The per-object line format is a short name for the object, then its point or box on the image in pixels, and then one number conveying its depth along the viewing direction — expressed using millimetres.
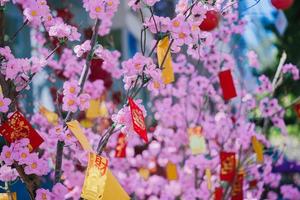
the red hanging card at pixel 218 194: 3768
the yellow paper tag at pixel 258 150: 3826
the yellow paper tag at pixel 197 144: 4117
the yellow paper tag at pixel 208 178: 3709
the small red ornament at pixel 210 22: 2865
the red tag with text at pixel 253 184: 4855
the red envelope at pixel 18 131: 2373
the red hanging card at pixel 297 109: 4234
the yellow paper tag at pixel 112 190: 2266
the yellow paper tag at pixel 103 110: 4785
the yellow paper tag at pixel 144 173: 5562
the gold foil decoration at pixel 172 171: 4914
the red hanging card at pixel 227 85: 3674
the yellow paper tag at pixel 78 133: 2285
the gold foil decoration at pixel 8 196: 2666
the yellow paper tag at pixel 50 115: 4021
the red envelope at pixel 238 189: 3807
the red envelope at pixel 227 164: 3787
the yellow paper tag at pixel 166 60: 2465
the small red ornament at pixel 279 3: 3195
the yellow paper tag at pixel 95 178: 2205
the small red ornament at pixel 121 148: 3838
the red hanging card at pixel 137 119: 2299
